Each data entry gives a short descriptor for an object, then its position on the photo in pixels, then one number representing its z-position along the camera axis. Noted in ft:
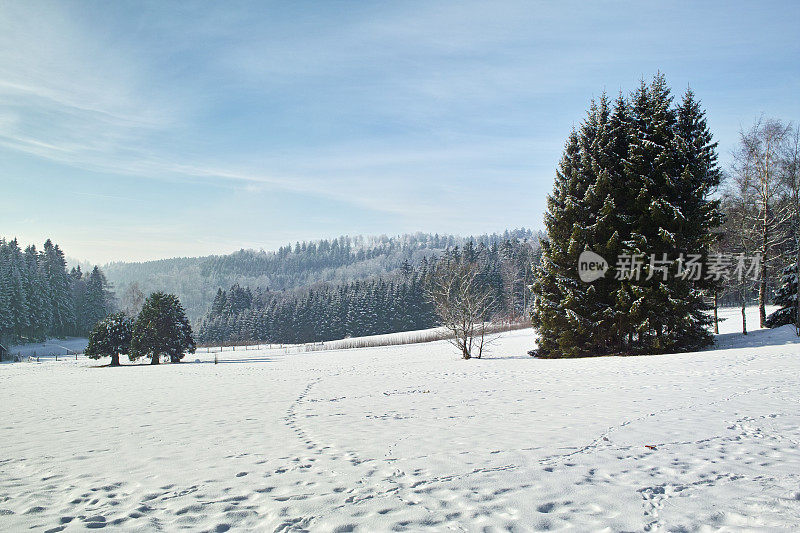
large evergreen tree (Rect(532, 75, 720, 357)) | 71.51
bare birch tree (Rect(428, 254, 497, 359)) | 92.07
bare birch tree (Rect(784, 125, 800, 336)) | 84.53
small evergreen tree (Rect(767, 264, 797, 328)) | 79.82
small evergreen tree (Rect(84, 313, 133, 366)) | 123.95
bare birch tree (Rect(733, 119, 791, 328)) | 83.35
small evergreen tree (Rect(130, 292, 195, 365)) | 124.06
